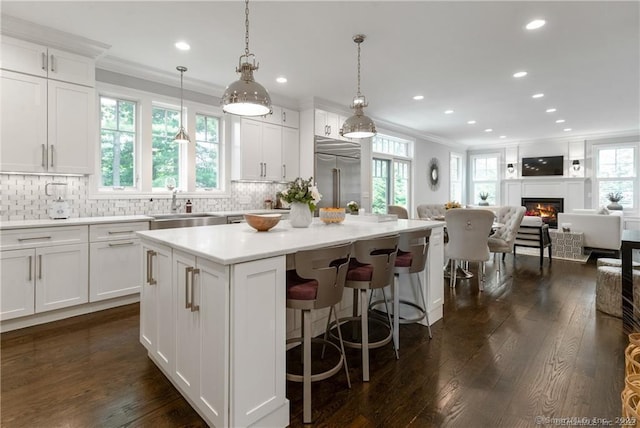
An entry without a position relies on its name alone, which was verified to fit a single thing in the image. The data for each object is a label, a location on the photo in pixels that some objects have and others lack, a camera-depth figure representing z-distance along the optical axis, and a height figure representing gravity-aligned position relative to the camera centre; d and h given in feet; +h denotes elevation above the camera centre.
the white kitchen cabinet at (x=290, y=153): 18.10 +3.29
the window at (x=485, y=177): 34.81 +3.82
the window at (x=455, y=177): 34.14 +3.76
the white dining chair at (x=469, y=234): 13.08 -0.91
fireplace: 30.40 +0.49
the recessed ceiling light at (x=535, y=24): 9.94 +5.84
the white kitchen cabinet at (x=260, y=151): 16.35 +3.18
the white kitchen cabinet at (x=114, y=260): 10.90 -1.70
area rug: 19.24 -2.68
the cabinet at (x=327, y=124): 18.39 +5.15
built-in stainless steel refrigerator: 18.56 +2.41
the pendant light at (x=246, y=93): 7.06 +2.60
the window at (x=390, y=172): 24.49 +3.13
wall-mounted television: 30.81 +4.49
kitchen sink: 12.16 -0.34
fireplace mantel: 29.60 +2.23
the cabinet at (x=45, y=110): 10.02 +3.32
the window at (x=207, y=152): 15.69 +2.92
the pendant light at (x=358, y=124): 10.84 +2.93
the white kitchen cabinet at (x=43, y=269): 9.35 -1.77
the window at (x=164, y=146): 14.35 +2.94
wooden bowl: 7.87 -0.23
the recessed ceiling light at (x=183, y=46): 11.27 +5.83
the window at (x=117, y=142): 13.05 +2.82
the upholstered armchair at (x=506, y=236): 15.48 -1.20
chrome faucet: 14.30 +0.36
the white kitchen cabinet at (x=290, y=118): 18.04 +5.27
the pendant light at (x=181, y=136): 13.14 +3.04
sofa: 19.34 -0.95
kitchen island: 4.94 -1.83
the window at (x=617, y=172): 27.76 +3.50
